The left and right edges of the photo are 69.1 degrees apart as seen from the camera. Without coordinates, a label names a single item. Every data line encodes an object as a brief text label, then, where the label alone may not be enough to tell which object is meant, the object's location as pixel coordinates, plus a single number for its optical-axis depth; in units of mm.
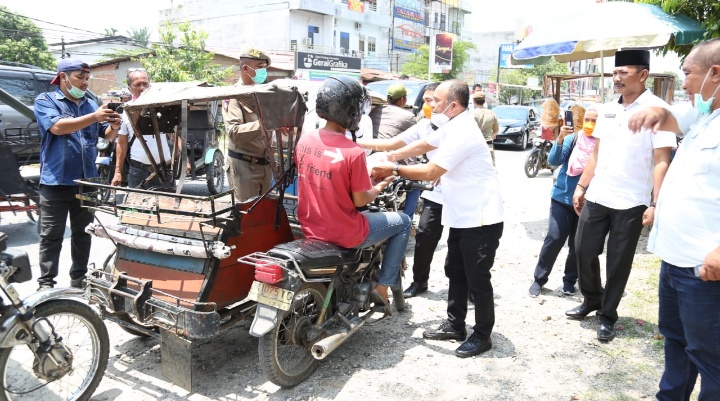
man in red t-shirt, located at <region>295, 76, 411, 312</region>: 3252
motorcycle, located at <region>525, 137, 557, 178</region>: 12662
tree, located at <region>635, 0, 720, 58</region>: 5855
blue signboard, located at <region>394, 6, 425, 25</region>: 49594
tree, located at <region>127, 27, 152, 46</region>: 58716
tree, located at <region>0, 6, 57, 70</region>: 30984
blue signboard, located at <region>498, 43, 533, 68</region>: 46800
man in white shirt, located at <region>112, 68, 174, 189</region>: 5199
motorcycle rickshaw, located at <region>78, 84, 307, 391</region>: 3104
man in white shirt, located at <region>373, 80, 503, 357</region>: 3592
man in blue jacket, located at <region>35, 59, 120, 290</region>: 4324
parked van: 9039
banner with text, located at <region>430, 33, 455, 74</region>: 36562
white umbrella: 5840
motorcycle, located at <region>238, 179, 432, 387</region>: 3061
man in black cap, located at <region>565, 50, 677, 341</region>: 3816
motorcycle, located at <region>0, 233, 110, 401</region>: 2711
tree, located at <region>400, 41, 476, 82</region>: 41875
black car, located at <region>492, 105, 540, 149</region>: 18547
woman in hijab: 5012
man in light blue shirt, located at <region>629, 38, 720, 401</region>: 2406
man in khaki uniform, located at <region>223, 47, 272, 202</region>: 4668
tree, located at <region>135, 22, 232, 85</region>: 21125
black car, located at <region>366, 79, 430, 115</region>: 11812
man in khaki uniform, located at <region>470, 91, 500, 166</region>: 7707
